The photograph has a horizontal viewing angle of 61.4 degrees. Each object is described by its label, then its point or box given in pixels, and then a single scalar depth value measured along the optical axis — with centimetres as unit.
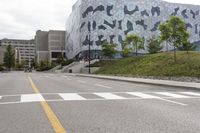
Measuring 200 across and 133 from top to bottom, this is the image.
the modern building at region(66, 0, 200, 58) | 5707
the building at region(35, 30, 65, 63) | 8724
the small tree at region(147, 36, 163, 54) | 4163
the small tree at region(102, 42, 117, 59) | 4008
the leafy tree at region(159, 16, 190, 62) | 2184
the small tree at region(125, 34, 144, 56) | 3744
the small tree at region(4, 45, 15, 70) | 7929
